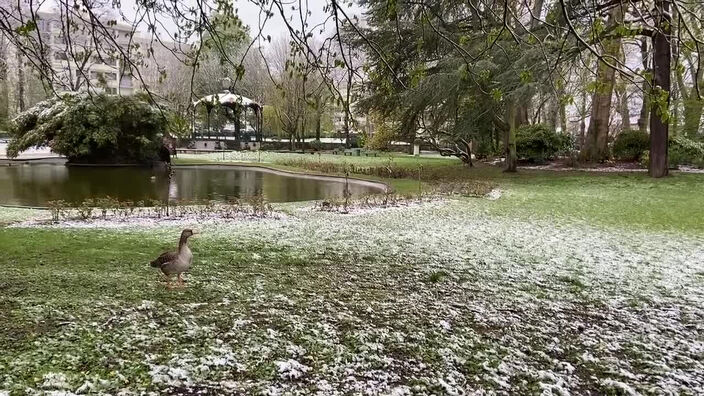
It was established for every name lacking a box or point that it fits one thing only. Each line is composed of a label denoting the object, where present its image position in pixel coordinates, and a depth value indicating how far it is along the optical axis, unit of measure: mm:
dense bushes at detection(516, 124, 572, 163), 20594
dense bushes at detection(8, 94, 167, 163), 19031
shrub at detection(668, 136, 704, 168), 16875
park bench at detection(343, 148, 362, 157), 31172
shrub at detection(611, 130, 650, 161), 19297
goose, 3914
